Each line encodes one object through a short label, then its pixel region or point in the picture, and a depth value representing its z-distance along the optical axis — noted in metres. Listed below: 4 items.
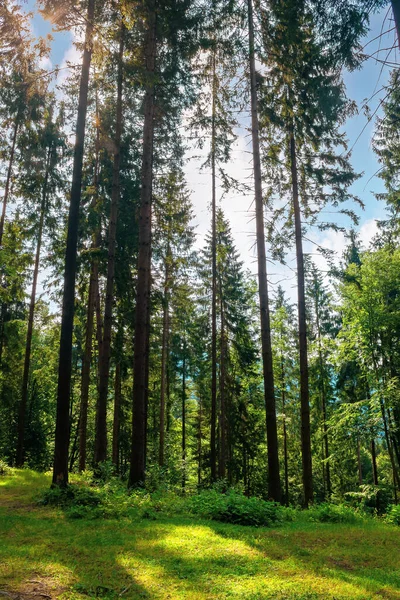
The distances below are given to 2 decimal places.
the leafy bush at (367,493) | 15.05
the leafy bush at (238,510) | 8.02
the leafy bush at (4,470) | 15.34
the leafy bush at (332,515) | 9.46
